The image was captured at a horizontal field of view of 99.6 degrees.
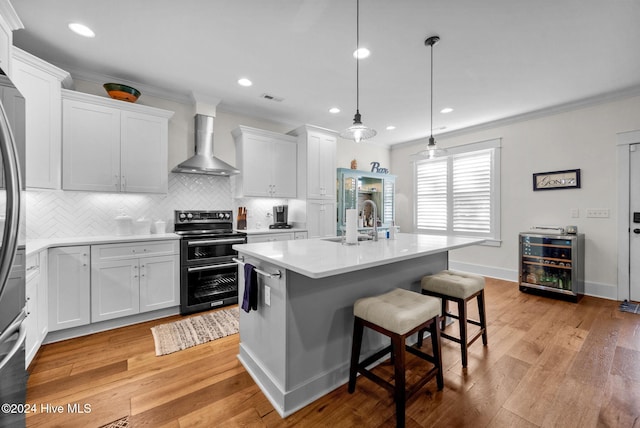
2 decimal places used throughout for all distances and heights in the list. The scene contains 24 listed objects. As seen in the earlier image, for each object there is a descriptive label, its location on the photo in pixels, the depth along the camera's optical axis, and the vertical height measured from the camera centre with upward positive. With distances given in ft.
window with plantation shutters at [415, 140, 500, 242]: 15.84 +1.37
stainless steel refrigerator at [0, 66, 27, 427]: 2.53 -0.66
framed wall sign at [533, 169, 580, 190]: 12.93 +1.72
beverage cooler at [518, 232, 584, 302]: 12.01 -2.35
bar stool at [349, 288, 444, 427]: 5.02 -2.26
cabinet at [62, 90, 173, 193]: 9.23 +2.45
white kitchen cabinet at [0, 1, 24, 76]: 5.91 +4.13
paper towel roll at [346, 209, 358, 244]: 7.63 -0.40
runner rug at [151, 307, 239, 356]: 8.21 -4.01
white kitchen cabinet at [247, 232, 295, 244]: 12.21 -1.16
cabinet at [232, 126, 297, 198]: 13.16 +2.51
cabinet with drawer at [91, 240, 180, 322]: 8.93 -2.34
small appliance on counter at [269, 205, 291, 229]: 15.01 -0.14
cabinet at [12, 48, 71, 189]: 7.88 +2.96
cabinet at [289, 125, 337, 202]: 14.34 +2.75
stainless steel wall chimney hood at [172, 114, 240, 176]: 11.87 +2.63
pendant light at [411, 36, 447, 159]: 9.23 +2.14
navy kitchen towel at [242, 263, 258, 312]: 6.30 -1.80
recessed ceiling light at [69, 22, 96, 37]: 7.52 +5.18
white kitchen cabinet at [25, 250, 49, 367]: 6.70 -2.45
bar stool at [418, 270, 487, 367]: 6.98 -2.09
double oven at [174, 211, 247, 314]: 10.48 -2.13
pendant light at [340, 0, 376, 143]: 7.26 +2.26
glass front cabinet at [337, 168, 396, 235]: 16.55 +1.25
